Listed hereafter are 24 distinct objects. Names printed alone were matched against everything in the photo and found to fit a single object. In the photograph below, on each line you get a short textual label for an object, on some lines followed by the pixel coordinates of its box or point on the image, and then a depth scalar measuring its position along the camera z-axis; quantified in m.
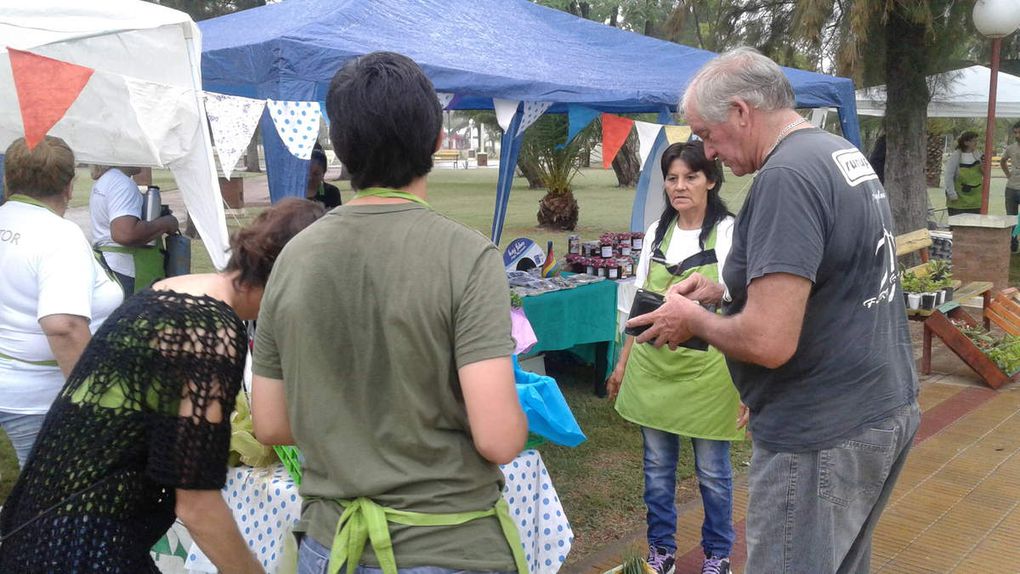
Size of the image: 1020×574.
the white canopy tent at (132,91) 3.39
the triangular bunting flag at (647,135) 6.58
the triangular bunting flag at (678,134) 6.13
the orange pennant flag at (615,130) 6.28
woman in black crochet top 1.41
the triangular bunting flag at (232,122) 4.02
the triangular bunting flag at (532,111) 5.45
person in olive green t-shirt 1.36
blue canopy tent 4.18
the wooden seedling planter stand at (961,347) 6.16
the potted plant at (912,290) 6.16
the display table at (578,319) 5.48
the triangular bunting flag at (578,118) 5.79
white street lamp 7.86
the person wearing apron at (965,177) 12.24
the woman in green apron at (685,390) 3.07
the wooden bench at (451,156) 49.68
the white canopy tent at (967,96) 13.12
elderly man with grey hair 1.76
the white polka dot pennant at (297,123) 4.02
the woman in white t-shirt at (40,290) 2.71
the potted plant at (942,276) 6.33
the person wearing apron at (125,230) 4.56
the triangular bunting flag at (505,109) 5.17
